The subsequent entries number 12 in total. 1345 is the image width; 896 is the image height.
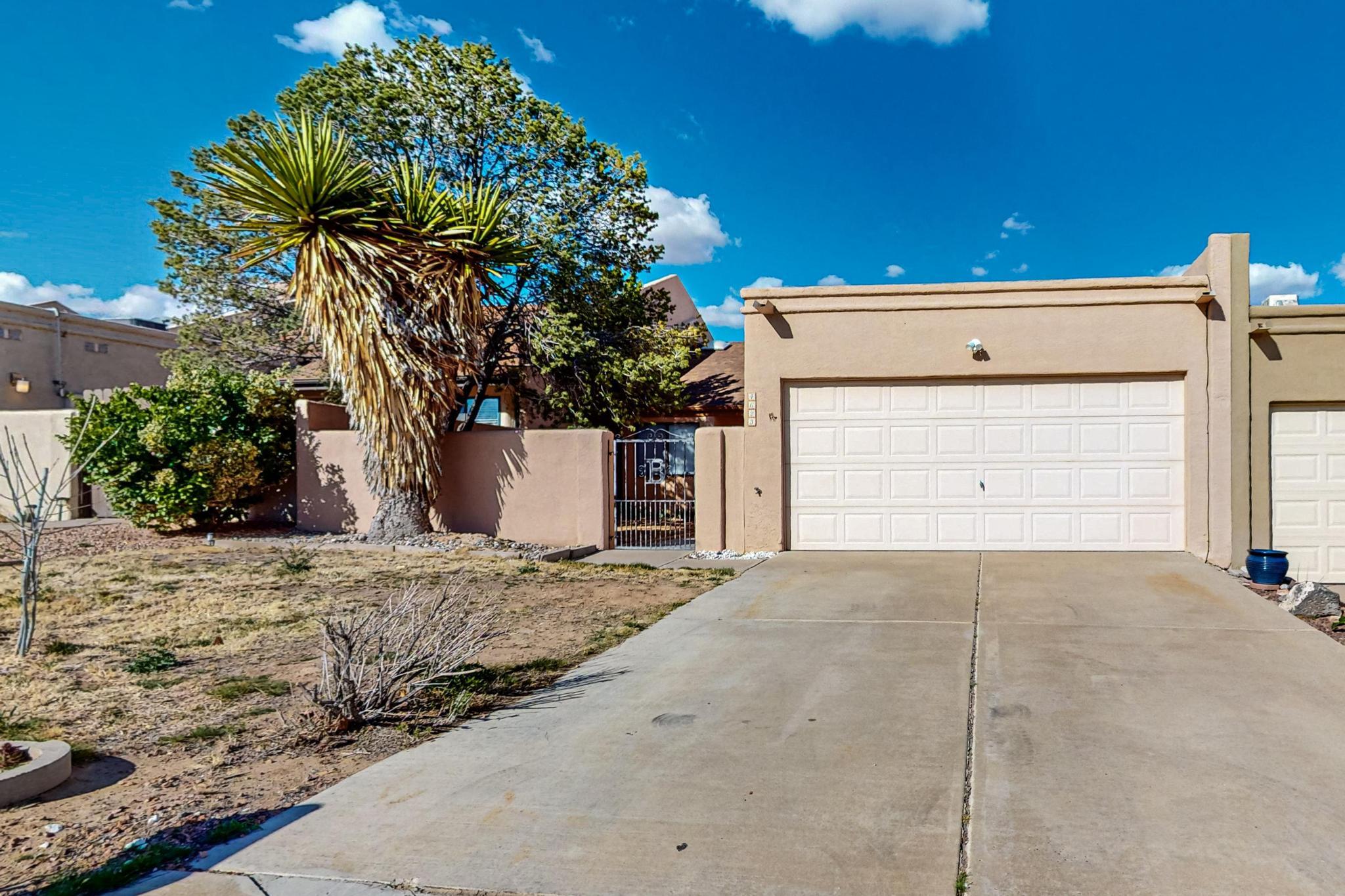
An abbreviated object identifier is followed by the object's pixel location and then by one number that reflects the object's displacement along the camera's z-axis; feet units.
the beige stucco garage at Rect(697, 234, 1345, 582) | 39.81
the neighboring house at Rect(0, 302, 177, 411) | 71.92
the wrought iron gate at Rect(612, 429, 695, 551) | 47.37
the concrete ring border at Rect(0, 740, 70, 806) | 13.17
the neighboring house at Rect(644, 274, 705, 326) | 80.08
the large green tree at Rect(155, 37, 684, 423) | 51.42
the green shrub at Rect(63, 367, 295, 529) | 45.83
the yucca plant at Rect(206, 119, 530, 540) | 40.57
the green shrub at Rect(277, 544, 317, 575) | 35.83
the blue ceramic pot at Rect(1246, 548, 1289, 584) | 36.06
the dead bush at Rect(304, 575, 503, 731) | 16.76
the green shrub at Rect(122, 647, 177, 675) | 20.76
